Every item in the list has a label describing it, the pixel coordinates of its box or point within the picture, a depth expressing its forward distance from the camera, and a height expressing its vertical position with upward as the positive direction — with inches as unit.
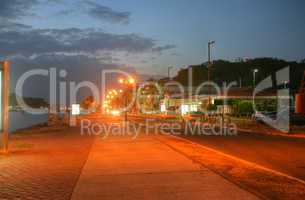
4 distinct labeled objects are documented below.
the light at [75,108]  1688.8 -18.0
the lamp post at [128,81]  2147.9 +139.1
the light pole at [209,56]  1640.5 +211.1
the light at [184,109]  1870.3 -27.8
